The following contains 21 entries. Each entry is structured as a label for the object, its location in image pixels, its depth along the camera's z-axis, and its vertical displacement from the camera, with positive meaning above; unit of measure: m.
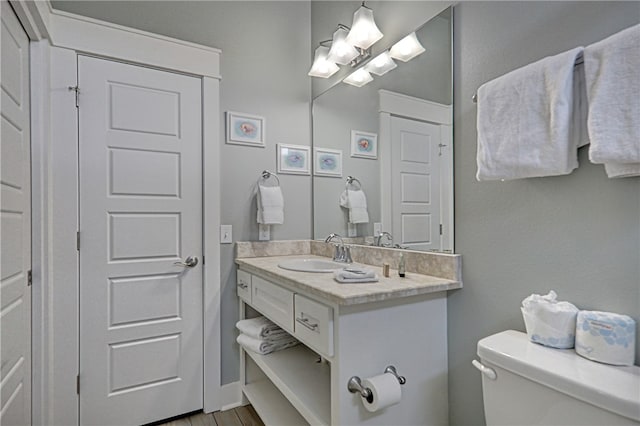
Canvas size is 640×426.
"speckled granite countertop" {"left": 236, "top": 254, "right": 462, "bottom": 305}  1.17 -0.29
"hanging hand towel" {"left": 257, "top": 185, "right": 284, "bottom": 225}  2.15 +0.04
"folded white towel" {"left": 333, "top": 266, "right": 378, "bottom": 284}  1.35 -0.27
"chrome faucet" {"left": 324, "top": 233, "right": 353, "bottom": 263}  1.92 -0.24
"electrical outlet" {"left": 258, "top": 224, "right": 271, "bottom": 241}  2.24 -0.14
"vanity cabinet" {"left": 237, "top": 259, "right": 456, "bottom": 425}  1.19 -0.53
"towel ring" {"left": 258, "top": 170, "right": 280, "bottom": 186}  2.25 +0.25
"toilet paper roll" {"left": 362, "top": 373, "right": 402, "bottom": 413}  1.13 -0.62
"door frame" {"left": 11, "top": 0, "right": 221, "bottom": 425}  1.60 +0.16
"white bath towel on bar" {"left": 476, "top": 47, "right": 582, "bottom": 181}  0.96 +0.28
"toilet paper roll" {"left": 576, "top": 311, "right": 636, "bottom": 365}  0.89 -0.34
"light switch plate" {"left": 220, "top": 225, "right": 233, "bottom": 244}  2.11 -0.14
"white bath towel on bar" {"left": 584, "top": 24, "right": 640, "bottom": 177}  0.82 +0.27
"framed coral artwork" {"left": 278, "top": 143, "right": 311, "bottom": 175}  2.33 +0.38
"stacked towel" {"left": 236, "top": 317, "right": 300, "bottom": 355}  1.84 -0.71
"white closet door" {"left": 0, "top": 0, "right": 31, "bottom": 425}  1.23 -0.05
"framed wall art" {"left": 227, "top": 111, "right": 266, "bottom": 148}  2.16 +0.55
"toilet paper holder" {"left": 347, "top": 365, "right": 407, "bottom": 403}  1.16 -0.62
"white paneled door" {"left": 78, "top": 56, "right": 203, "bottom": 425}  1.77 -0.18
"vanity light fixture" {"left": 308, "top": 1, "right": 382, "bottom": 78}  1.78 +0.97
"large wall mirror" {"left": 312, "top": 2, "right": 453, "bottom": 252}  1.47 +0.34
